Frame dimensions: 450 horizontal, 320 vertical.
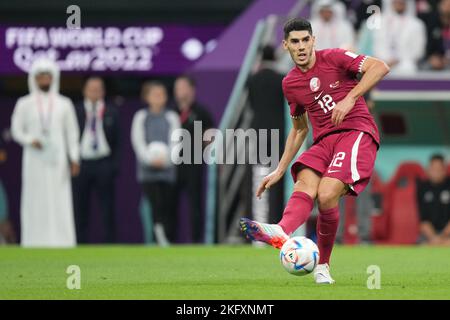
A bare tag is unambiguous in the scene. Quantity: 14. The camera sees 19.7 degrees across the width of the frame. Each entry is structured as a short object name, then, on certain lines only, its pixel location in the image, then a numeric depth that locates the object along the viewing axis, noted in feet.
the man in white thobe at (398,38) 63.62
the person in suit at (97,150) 63.31
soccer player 31.12
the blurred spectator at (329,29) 61.72
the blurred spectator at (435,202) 60.70
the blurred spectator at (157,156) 62.08
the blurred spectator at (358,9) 67.67
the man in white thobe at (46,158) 60.70
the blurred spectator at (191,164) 62.80
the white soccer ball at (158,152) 61.72
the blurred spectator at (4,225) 70.54
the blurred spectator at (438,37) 63.77
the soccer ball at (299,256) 30.04
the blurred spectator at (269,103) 56.70
